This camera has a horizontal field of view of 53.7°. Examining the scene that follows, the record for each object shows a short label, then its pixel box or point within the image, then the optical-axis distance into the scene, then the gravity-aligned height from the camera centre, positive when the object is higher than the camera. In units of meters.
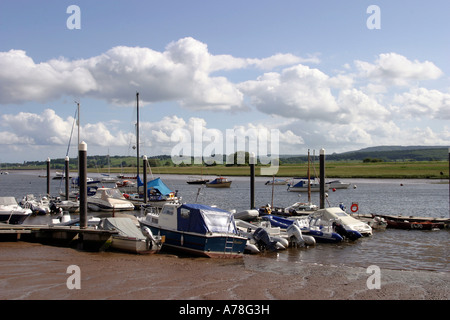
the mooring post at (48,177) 55.55 -2.37
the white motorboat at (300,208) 41.50 -4.80
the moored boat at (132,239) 21.73 -3.97
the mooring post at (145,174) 45.09 -1.54
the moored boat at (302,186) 85.12 -5.37
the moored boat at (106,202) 48.22 -4.77
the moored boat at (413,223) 34.41 -5.07
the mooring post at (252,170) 39.28 -1.01
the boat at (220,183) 99.88 -5.51
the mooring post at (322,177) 34.59 -1.46
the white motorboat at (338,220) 30.86 -4.32
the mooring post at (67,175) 49.41 -1.87
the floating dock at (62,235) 22.23 -4.01
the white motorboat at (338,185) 94.25 -5.58
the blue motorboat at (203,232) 21.56 -3.68
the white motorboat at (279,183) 111.75 -6.09
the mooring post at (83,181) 23.61 -1.20
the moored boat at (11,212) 31.92 -3.91
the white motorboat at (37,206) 45.72 -4.96
